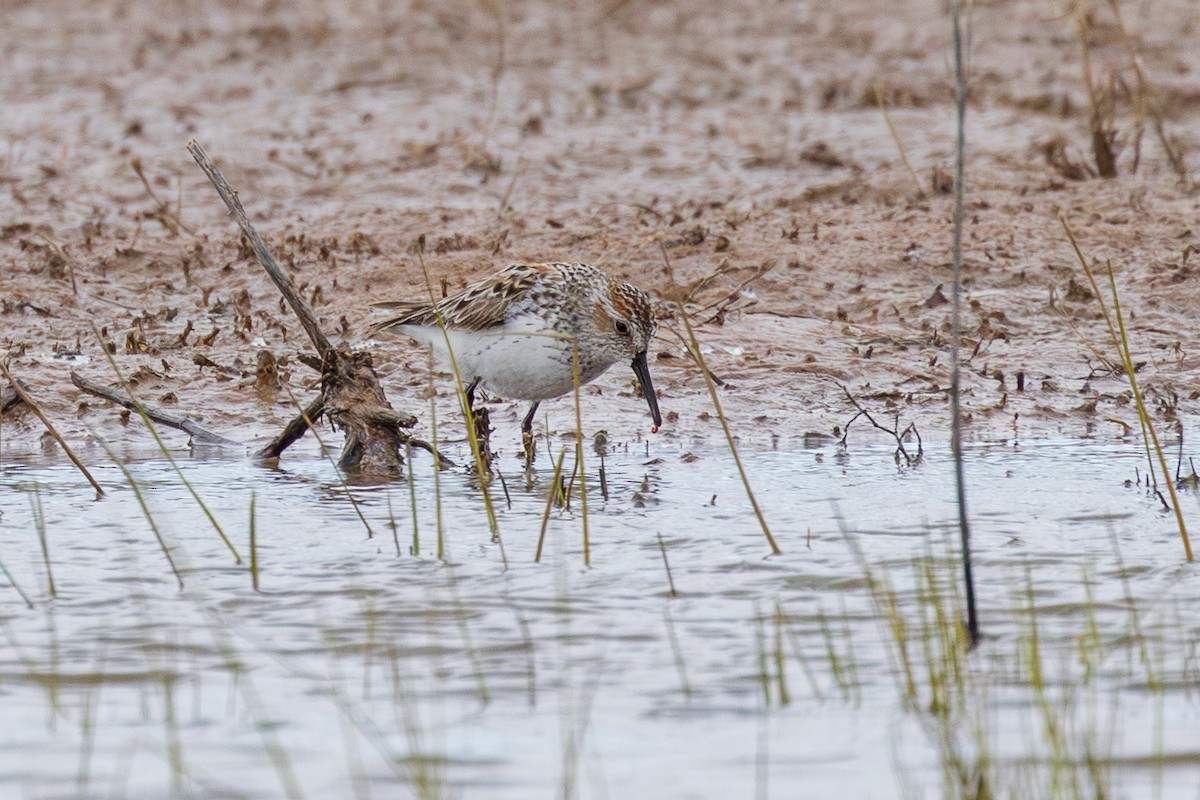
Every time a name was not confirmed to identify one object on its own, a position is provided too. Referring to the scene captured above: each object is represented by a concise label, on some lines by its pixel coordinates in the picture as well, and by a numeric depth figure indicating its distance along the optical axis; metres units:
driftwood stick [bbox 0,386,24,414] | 13.58
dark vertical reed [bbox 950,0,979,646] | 8.29
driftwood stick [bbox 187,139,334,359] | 12.02
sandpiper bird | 14.21
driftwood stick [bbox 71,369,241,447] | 13.82
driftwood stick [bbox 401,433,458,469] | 13.71
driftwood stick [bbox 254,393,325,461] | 14.01
